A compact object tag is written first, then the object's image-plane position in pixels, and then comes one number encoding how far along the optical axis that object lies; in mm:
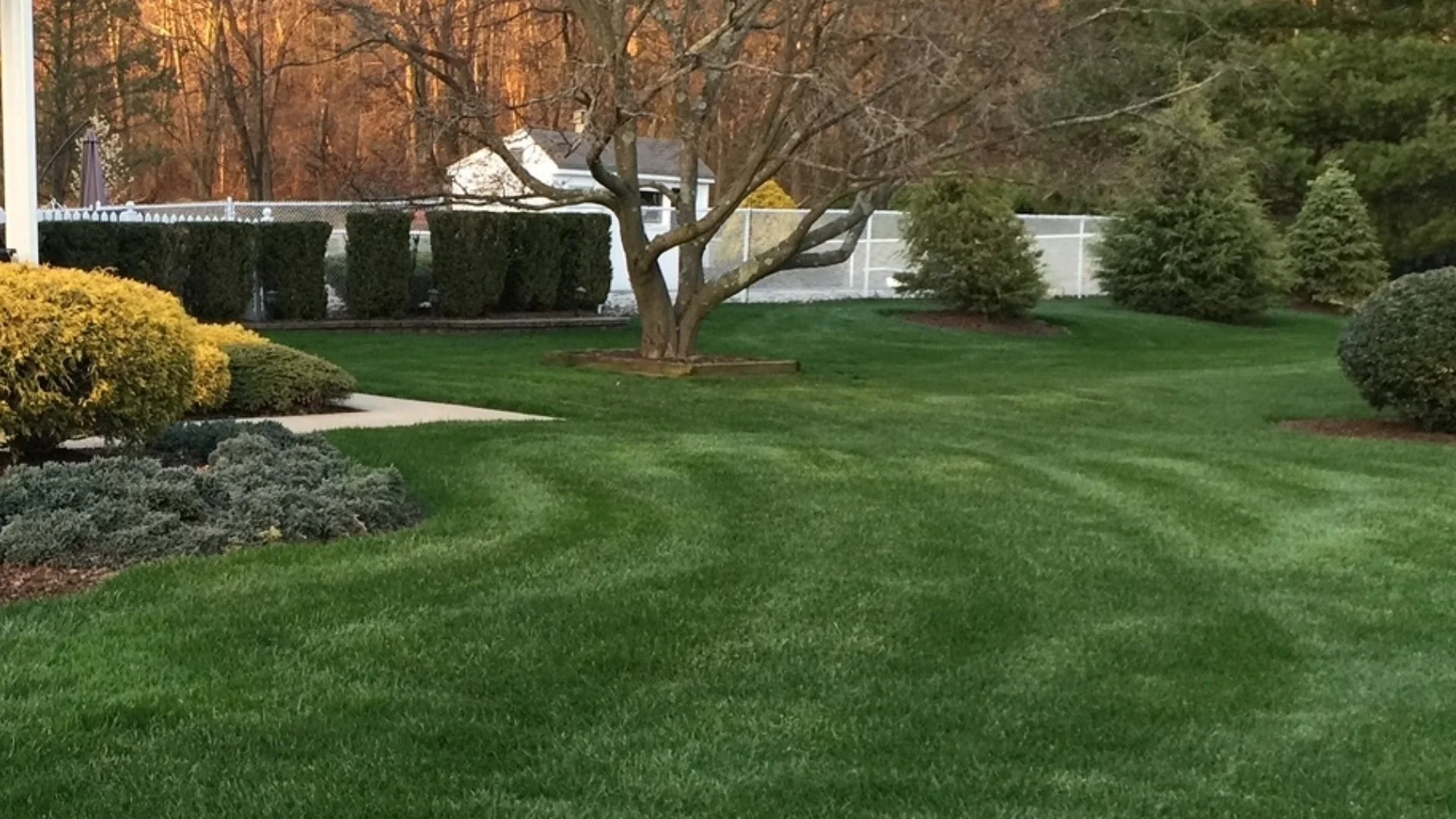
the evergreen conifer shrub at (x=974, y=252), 21750
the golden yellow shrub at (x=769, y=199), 28172
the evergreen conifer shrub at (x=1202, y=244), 24562
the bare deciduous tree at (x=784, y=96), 12938
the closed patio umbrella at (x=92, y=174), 19719
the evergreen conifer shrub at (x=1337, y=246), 27719
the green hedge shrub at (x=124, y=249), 15172
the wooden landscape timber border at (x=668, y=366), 14102
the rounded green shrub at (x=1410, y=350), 10969
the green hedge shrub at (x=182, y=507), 5734
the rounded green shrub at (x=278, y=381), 10203
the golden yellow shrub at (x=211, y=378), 9508
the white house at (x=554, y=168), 17391
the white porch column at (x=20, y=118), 10414
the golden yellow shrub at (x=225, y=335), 10438
